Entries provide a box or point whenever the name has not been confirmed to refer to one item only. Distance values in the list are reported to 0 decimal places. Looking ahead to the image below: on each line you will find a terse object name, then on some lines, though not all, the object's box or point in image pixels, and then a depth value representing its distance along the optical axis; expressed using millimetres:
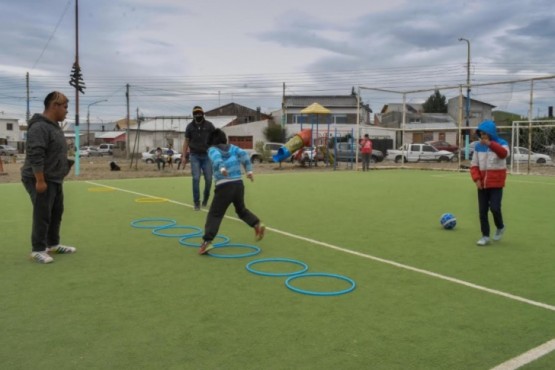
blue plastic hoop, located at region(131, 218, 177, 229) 8180
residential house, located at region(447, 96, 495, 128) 66025
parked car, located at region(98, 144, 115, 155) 63344
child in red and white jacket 6742
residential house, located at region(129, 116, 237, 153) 56719
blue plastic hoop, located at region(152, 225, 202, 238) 7426
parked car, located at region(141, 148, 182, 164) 37022
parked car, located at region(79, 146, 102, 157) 59525
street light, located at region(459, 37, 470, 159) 25539
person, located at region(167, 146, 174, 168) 29328
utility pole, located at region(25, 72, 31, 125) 54688
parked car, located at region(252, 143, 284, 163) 35500
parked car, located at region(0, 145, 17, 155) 58594
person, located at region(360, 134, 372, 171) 24891
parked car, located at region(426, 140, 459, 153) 39719
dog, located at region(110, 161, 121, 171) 26450
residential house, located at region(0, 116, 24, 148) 81550
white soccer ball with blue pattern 8090
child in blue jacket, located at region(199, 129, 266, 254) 6340
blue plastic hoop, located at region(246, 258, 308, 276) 5355
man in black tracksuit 5688
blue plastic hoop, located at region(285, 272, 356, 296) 4684
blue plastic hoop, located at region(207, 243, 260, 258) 6211
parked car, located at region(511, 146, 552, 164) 23517
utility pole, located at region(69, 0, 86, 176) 21984
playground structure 28984
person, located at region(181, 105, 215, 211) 10195
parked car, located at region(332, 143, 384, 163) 33028
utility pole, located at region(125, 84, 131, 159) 40244
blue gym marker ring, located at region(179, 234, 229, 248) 6832
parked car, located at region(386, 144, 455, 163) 35000
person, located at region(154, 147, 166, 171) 26406
